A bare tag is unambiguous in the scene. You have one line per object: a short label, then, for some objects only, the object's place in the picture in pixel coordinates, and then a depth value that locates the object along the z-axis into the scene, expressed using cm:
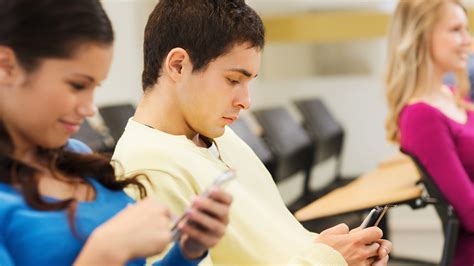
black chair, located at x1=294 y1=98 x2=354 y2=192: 446
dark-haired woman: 95
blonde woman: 245
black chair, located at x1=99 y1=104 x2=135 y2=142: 315
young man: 126
